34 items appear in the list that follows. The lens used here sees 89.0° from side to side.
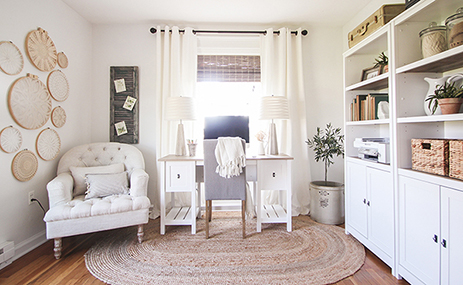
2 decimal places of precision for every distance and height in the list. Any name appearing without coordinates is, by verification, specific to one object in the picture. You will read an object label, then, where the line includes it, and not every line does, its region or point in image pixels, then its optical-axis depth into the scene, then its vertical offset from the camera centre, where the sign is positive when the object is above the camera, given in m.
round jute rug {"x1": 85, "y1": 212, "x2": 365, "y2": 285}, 1.68 -0.96
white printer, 1.81 -0.07
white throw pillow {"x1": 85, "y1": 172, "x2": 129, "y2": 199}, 2.22 -0.41
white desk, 2.40 -0.38
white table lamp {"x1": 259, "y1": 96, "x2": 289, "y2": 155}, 2.61 +0.35
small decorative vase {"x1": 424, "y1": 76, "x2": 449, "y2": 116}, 1.50 +0.35
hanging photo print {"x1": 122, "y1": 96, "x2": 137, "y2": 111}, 3.04 +0.52
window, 3.13 +0.76
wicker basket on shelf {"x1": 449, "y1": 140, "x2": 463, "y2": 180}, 1.28 -0.11
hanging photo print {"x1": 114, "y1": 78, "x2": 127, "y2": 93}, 3.03 +0.74
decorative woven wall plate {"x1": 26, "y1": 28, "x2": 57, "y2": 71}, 2.10 +0.88
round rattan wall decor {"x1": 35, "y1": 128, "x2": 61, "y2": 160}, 2.22 -0.01
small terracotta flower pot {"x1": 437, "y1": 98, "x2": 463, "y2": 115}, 1.33 +0.19
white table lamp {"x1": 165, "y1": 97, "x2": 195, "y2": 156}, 2.58 +0.35
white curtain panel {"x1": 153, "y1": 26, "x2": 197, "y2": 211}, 2.93 +0.83
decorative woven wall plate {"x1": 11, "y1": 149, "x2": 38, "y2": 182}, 1.98 -0.19
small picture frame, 2.03 +0.61
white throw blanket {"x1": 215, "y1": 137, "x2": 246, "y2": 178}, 2.17 -0.14
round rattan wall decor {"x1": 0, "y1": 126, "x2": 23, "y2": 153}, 1.88 +0.04
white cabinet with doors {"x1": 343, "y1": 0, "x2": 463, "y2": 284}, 1.32 -0.05
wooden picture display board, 3.03 +0.50
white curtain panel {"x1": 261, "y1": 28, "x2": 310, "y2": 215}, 2.98 +0.63
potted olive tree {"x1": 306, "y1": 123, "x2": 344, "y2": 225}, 2.59 -0.65
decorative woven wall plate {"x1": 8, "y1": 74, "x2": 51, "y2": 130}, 1.95 +0.37
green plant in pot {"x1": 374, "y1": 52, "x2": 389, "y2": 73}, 1.96 +0.66
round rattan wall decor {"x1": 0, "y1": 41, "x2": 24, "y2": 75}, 1.86 +0.70
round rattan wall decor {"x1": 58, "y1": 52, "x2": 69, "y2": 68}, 2.47 +0.89
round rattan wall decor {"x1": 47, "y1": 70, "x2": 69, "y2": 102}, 2.34 +0.60
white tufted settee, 1.90 -0.54
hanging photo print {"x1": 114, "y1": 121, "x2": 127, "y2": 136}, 3.04 +0.17
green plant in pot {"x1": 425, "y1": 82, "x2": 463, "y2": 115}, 1.33 +0.24
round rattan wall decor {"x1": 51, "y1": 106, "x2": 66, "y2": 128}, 2.38 +0.28
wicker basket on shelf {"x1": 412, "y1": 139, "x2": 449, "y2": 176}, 1.37 -0.10
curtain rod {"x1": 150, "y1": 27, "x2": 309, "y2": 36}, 3.00 +1.40
